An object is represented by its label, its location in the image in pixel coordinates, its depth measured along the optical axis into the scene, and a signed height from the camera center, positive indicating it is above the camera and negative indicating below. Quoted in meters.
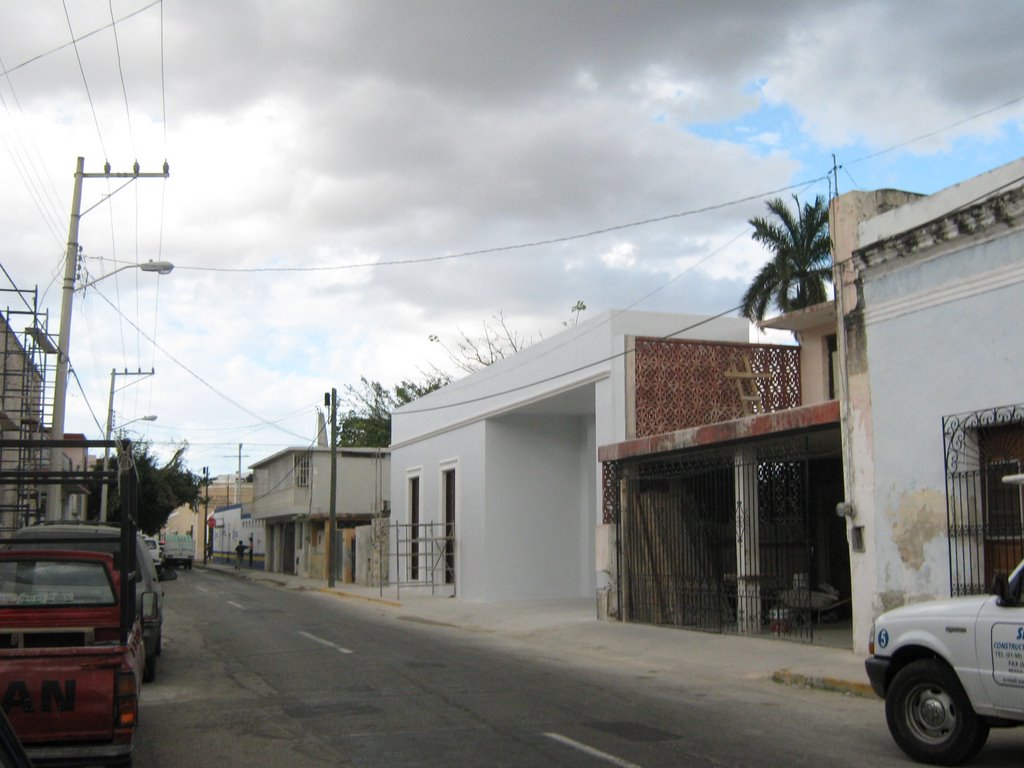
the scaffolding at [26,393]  21.41 +2.95
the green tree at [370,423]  64.31 +5.50
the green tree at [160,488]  53.12 +1.38
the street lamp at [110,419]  41.70 +3.77
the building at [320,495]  47.31 +0.78
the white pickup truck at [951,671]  7.26 -1.20
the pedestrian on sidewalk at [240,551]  60.30 -2.32
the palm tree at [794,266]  40.78 +9.53
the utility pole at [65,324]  18.59 +3.48
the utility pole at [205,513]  76.26 -0.10
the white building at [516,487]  26.12 +0.60
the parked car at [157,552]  44.23 -1.78
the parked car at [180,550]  57.99 -2.10
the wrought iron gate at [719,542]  17.03 -0.60
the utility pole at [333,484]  36.94 +0.97
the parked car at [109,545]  10.42 -0.35
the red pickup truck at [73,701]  6.46 -1.17
